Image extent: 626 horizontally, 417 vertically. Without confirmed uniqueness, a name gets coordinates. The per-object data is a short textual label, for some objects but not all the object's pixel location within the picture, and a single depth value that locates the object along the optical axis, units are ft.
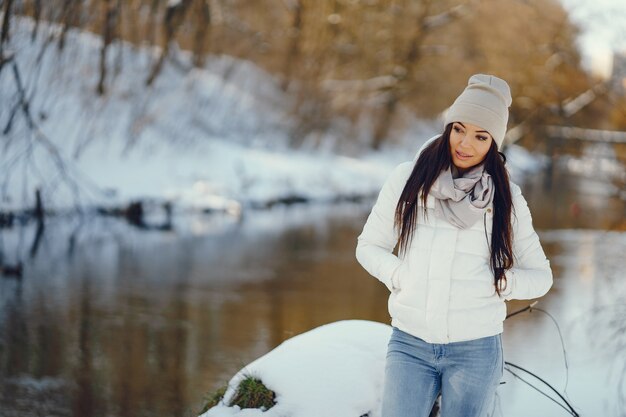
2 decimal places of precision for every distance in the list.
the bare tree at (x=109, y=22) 44.88
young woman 9.39
